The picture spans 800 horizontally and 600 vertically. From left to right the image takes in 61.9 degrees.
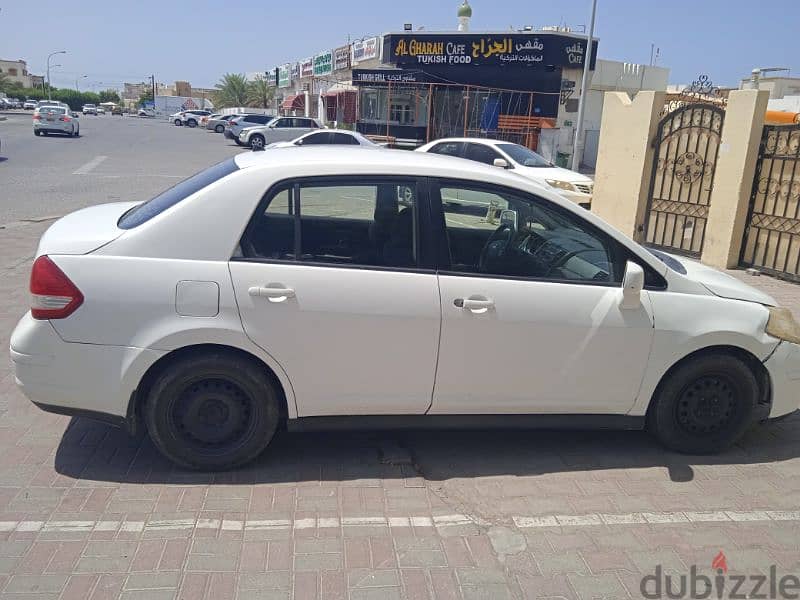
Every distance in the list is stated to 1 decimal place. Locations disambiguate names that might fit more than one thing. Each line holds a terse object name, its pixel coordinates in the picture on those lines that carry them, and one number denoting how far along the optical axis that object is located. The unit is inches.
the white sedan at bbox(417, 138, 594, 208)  516.7
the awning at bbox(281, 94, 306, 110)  1983.3
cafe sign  1131.9
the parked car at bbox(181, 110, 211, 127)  2497.5
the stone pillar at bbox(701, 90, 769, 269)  364.2
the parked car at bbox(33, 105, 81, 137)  1294.3
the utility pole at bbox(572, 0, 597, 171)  881.5
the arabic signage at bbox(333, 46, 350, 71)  1510.8
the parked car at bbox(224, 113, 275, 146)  1471.5
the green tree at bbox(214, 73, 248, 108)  2815.0
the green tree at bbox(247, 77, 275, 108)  2739.2
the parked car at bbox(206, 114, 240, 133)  2002.2
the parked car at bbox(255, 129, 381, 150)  894.1
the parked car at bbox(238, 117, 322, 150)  1253.7
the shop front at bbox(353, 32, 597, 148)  1146.0
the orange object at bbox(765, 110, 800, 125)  677.3
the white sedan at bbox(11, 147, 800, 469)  134.2
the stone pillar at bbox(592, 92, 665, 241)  432.1
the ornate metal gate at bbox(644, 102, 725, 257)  397.1
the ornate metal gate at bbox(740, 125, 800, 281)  352.5
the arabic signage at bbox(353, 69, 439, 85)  1235.9
